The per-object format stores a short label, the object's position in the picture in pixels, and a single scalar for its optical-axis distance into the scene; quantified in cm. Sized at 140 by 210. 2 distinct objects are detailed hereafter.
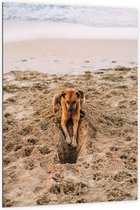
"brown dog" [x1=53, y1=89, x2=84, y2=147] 258
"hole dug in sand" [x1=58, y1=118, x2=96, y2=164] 256
